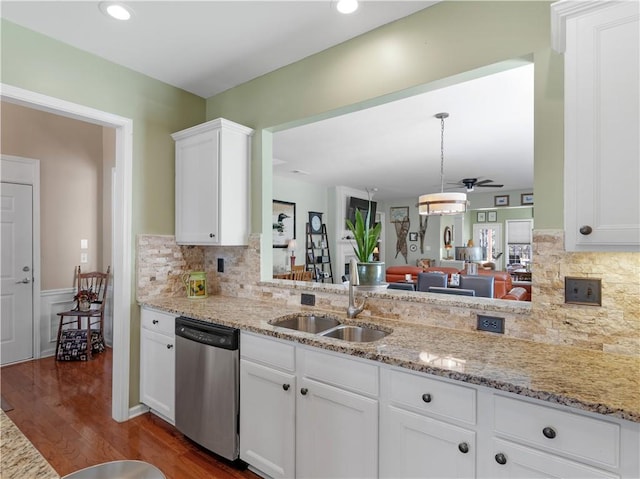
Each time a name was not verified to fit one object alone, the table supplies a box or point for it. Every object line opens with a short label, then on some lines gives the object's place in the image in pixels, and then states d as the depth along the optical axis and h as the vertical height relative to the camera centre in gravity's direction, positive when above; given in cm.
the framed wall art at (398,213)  1046 +80
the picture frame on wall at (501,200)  884 +103
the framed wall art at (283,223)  654 +32
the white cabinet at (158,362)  244 -91
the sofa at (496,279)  415 -64
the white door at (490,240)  1008 -1
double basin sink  201 -55
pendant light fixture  432 +46
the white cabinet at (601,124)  119 +42
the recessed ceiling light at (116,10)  193 +131
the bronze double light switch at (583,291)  151 -23
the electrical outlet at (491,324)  173 -43
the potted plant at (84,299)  398 -70
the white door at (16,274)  368 -39
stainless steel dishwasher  203 -91
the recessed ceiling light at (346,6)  188 +129
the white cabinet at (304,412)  155 -86
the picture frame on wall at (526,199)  830 +101
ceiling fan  580 +96
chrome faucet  212 -33
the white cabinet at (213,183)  262 +44
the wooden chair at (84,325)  383 -103
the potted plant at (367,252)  225 -9
